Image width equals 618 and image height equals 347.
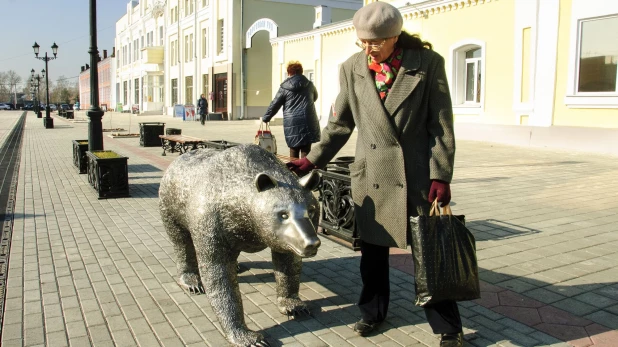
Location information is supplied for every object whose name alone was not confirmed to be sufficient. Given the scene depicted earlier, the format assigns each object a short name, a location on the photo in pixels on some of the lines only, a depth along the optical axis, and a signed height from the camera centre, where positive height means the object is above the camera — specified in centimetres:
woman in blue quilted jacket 717 +20
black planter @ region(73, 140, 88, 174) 1062 -73
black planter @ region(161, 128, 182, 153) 1491 -28
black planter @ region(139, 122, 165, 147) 1590 -36
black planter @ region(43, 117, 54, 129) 2684 -15
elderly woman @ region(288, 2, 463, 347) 300 -6
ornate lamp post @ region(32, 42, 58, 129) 2691 +304
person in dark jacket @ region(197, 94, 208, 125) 2852 +72
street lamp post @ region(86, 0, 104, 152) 1000 +40
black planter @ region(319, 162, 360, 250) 527 -87
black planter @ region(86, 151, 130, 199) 798 -84
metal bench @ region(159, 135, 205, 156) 1234 -52
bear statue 293 -56
